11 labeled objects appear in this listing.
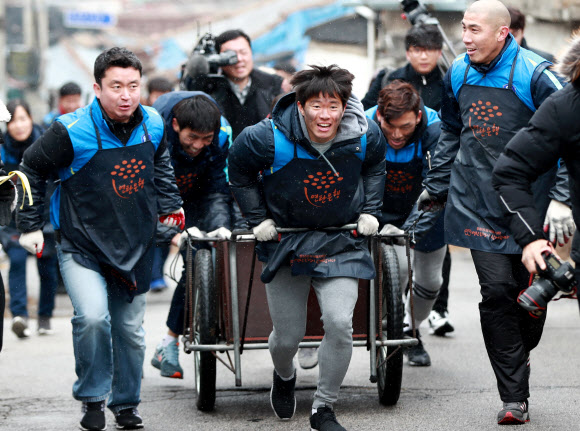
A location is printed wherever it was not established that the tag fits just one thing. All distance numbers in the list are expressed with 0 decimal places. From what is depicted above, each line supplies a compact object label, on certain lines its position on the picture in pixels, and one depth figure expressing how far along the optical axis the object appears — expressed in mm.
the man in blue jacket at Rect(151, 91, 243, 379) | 11296
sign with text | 79106
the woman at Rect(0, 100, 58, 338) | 16096
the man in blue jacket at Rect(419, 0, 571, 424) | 9515
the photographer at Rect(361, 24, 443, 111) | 13527
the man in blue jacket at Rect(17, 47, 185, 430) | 9670
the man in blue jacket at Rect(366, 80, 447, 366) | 11408
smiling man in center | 9262
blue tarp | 47942
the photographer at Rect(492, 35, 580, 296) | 7376
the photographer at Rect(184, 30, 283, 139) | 13872
